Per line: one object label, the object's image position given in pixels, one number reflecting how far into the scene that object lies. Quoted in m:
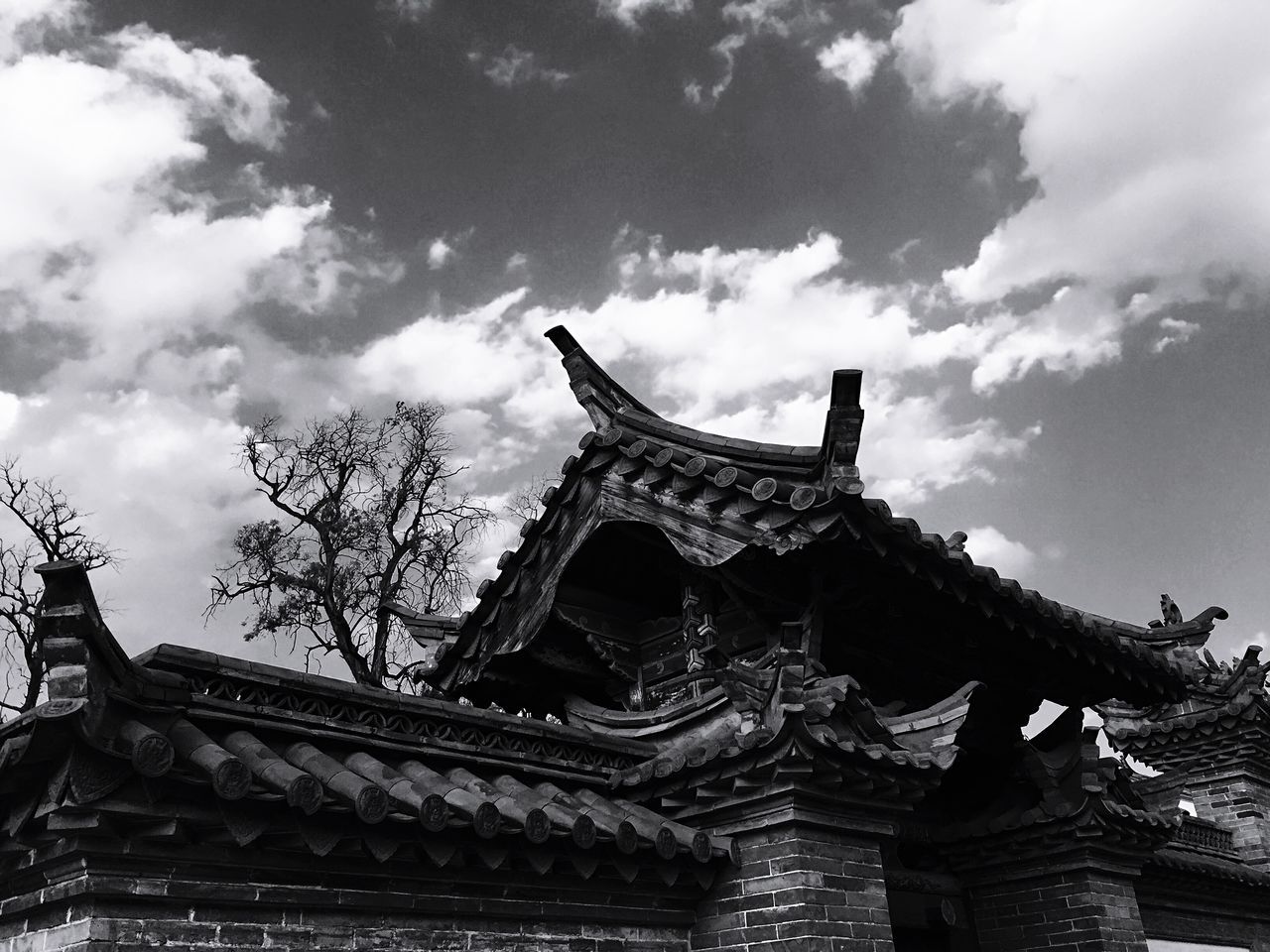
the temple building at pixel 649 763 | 3.72
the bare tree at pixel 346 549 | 16.23
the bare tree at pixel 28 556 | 15.13
